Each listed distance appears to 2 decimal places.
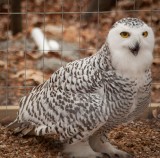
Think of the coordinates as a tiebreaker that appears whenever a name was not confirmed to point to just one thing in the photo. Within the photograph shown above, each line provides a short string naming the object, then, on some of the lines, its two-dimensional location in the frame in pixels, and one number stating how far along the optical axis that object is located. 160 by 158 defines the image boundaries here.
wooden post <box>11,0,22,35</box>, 10.83
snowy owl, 5.98
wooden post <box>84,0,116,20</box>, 12.61
